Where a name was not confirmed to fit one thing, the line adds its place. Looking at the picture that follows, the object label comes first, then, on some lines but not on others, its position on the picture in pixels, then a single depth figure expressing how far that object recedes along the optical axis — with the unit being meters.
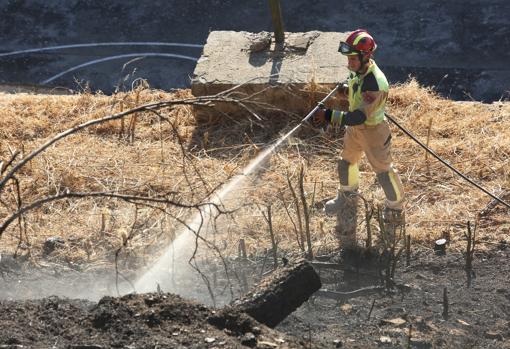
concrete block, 18.94
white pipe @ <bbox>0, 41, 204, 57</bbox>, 28.68
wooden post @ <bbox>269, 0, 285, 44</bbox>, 19.57
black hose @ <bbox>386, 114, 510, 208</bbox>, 15.00
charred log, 11.79
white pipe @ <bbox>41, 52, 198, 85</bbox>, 27.65
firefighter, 14.66
